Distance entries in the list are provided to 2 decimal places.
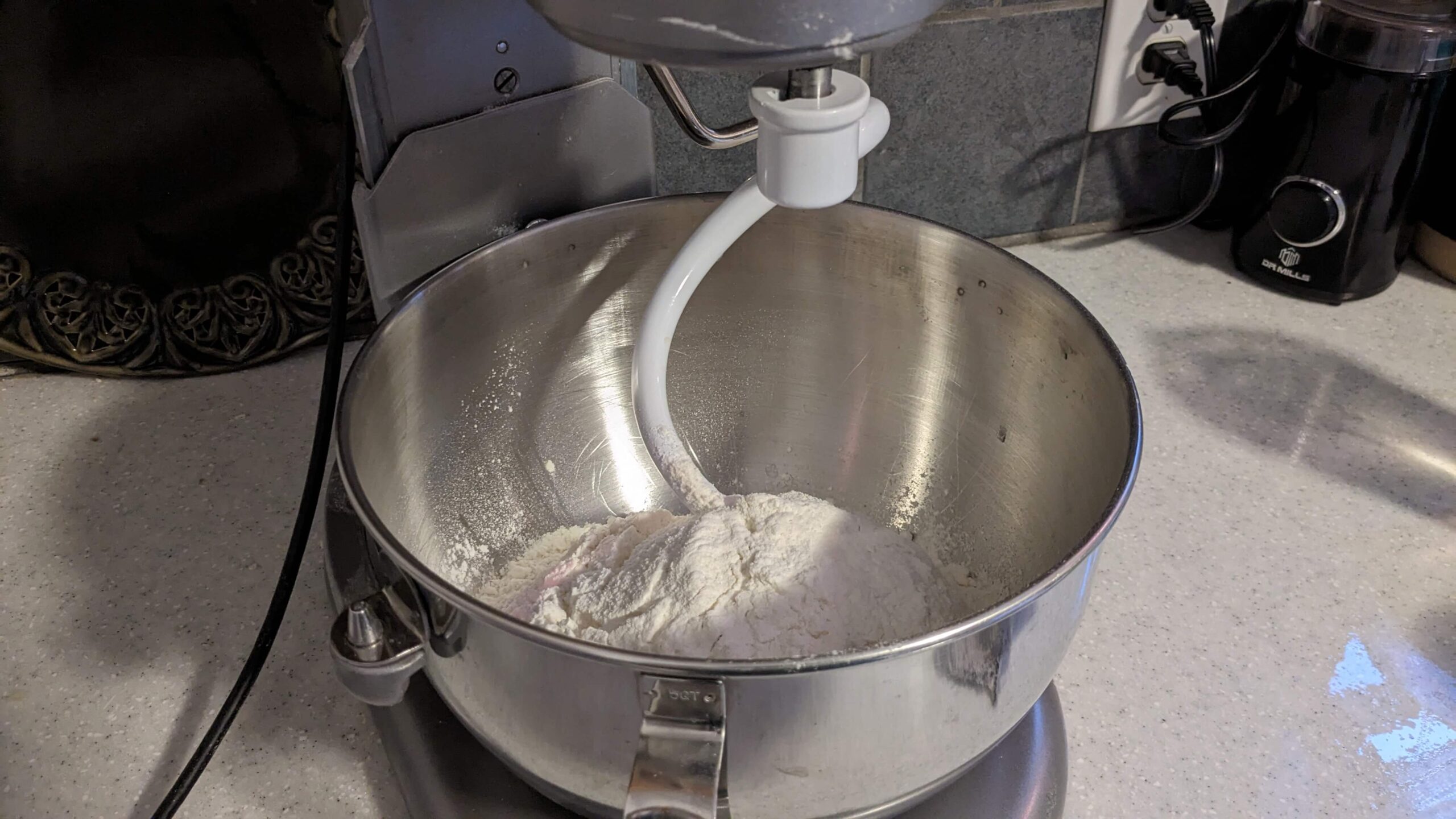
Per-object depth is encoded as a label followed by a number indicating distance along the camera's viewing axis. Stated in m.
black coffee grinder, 0.62
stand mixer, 0.32
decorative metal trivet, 0.62
